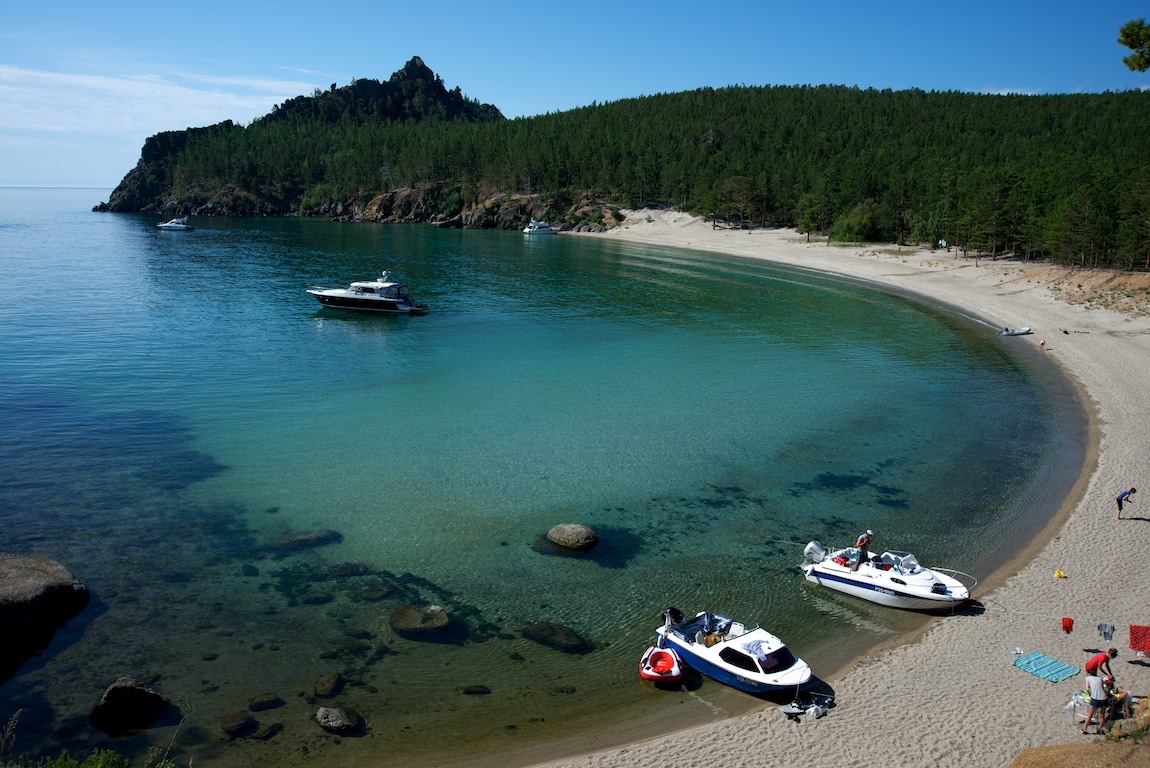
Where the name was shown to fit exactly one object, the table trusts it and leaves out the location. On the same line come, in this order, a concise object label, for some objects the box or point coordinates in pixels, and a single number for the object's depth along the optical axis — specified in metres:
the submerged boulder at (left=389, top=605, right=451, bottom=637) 21.61
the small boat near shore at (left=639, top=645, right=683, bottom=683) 19.56
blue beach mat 19.36
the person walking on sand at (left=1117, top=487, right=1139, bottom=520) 28.91
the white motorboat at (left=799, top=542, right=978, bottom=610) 23.17
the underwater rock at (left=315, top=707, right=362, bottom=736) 17.45
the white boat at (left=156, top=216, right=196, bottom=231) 174.12
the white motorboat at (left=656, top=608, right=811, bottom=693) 19.12
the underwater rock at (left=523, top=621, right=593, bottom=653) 21.16
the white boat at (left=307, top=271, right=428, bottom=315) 75.00
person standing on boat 25.31
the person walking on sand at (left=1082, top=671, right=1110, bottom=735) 16.78
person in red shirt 17.94
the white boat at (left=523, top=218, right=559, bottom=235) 186.50
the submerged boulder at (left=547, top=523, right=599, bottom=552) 26.86
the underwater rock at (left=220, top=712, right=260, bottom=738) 17.30
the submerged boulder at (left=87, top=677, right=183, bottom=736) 17.20
